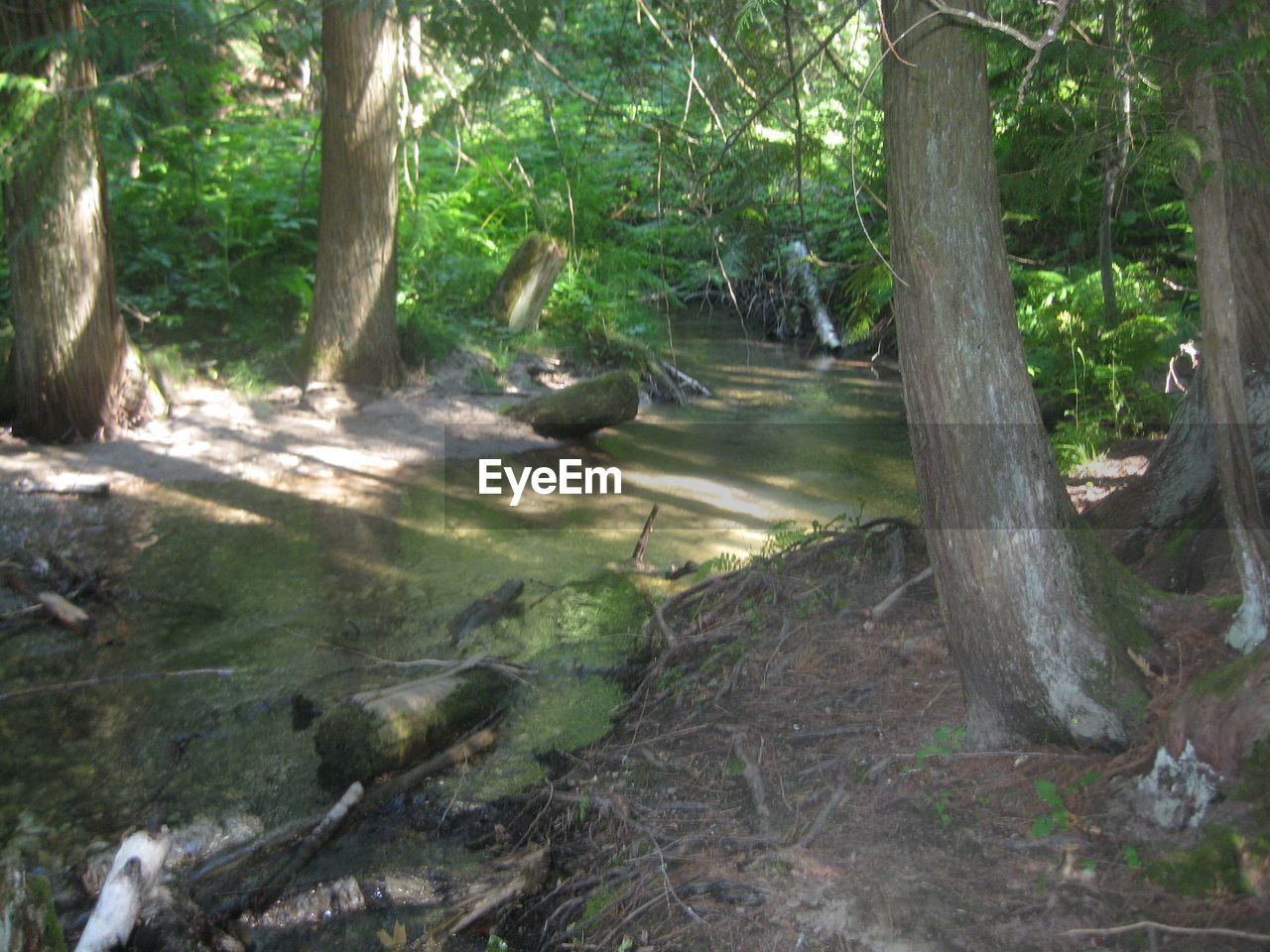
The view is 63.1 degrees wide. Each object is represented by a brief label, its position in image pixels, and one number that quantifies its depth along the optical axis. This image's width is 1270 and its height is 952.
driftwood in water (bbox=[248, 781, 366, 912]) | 3.96
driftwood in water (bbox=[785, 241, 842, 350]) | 15.64
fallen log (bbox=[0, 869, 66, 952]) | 3.01
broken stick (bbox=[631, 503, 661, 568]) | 7.65
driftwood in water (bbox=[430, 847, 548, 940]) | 3.73
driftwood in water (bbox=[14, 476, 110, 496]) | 8.47
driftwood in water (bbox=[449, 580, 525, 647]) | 6.41
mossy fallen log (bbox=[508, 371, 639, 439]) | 11.27
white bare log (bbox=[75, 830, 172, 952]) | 3.40
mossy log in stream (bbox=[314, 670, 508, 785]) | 4.78
